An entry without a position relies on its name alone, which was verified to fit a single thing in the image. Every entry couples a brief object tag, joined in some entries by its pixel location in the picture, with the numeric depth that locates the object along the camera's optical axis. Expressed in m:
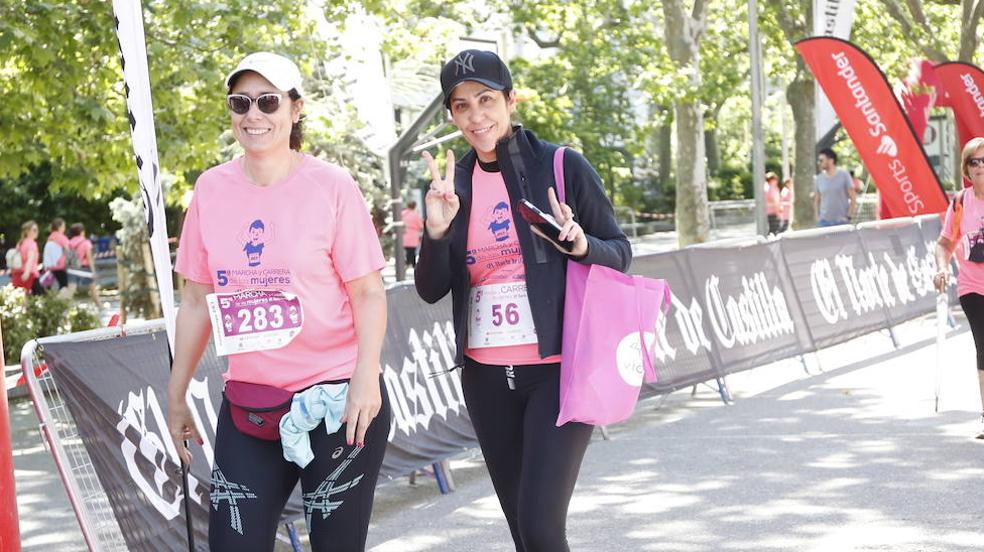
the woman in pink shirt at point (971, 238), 8.95
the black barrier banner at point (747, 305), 11.60
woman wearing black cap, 4.39
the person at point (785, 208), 37.16
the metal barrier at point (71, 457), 5.85
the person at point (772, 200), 35.03
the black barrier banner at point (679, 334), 10.84
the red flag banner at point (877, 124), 19.53
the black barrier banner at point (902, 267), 15.04
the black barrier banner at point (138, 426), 5.92
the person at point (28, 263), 24.72
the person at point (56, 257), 26.74
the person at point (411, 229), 31.94
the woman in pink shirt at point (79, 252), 30.36
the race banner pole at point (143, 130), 4.99
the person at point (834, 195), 20.83
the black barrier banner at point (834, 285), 13.30
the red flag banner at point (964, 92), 23.56
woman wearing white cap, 3.95
